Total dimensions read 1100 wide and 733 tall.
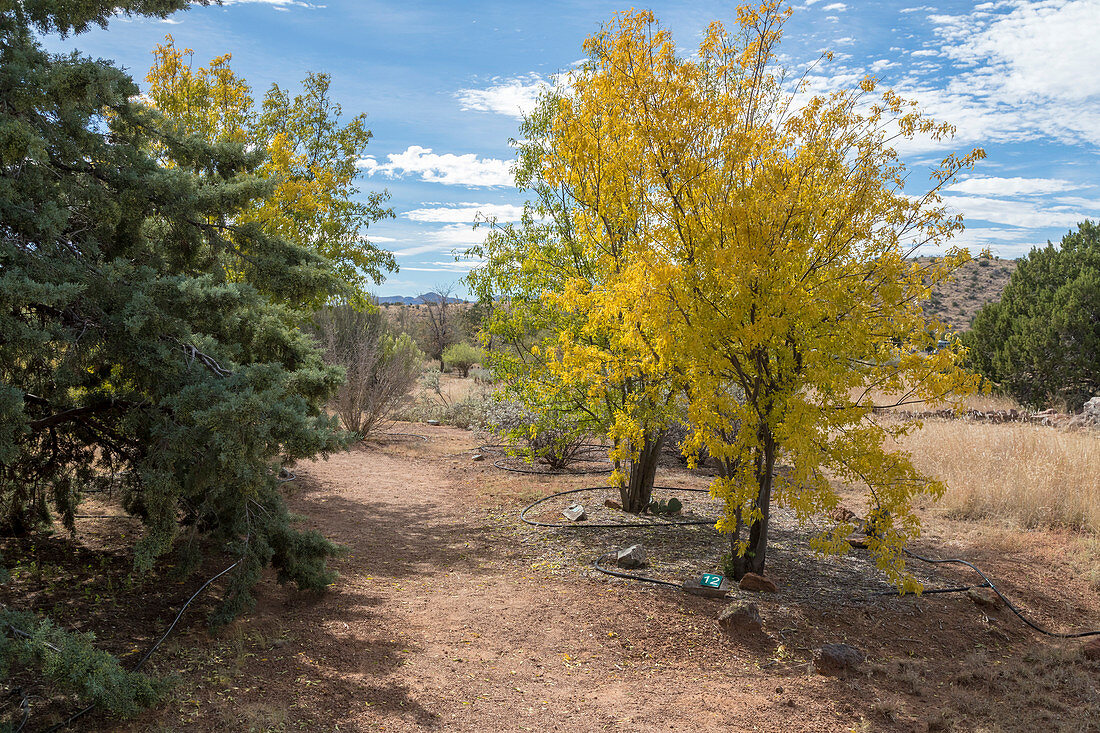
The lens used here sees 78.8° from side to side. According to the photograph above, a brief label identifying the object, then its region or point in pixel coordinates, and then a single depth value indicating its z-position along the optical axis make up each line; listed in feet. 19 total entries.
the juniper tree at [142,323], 11.91
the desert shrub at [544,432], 27.37
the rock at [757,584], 17.78
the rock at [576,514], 24.91
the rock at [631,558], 19.57
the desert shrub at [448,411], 53.42
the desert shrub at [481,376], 71.50
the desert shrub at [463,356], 89.30
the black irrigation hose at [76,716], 10.26
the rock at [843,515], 24.02
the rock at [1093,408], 45.19
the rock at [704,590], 17.40
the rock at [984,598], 18.21
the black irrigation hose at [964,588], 17.34
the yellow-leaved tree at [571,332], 21.16
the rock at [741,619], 15.62
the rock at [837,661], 14.17
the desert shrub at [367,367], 43.52
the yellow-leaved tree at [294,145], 28.68
